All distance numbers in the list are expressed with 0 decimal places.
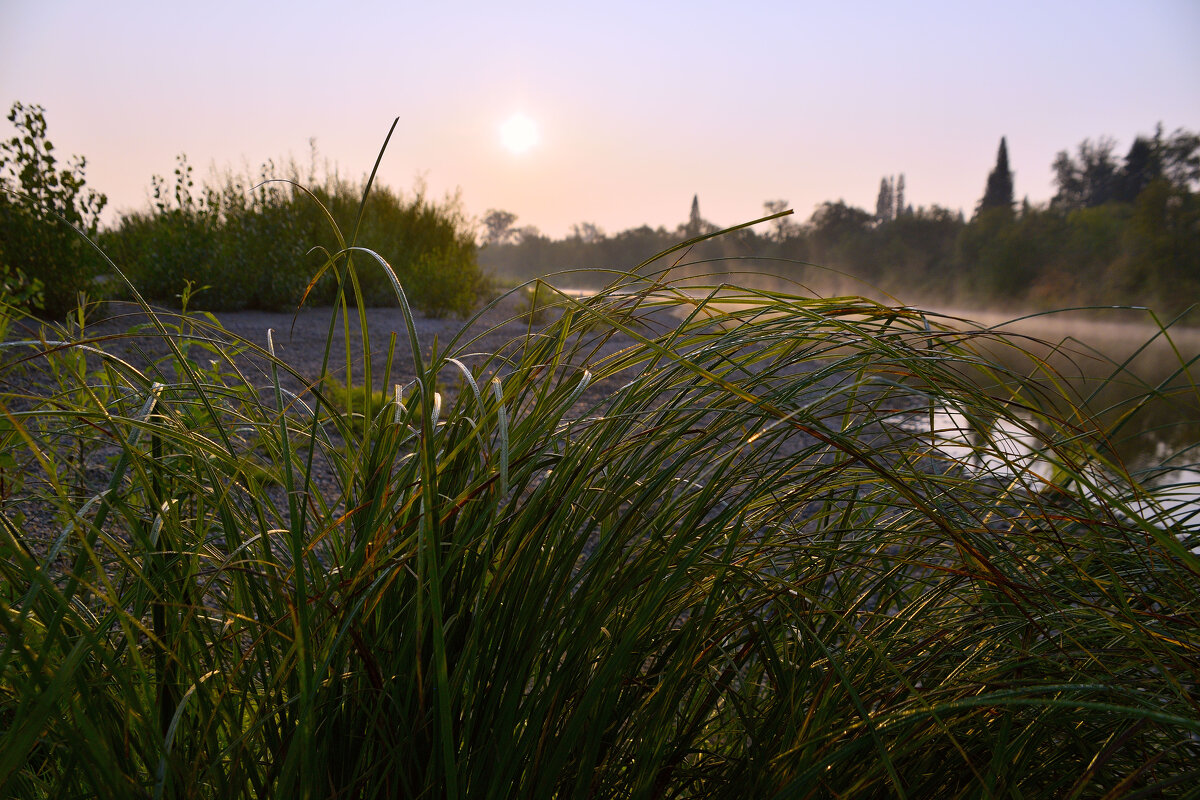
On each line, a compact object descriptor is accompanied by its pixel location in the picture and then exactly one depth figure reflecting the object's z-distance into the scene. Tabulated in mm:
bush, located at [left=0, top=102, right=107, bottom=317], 4379
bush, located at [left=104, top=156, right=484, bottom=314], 6836
